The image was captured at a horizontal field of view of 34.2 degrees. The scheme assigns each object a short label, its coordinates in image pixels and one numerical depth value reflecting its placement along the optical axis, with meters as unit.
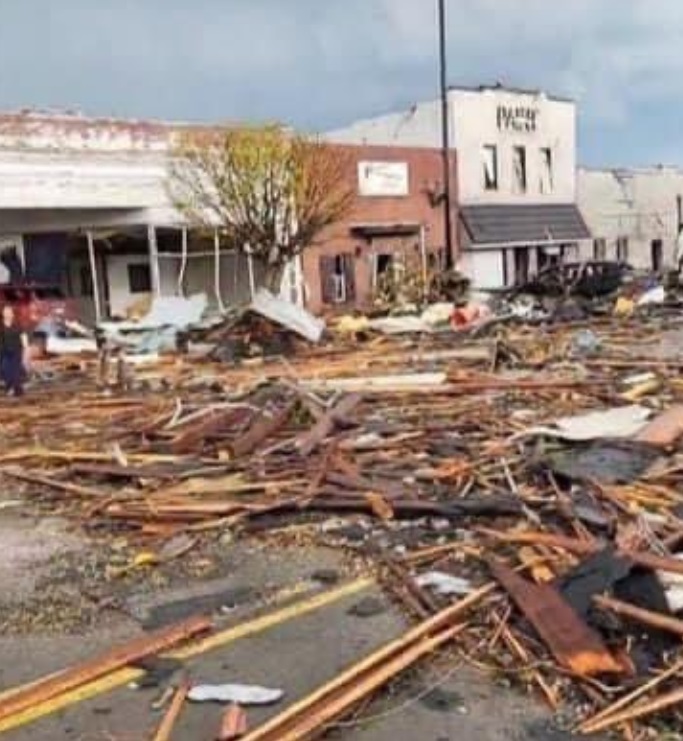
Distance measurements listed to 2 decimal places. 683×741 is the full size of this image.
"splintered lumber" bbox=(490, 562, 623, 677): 5.39
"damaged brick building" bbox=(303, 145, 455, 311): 37.06
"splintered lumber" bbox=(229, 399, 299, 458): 11.35
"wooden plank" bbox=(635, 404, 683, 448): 10.56
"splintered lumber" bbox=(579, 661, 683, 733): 4.95
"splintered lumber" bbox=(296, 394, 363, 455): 11.17
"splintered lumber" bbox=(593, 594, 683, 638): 5.64
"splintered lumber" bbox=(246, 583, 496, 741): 4.93
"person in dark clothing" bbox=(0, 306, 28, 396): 17.47
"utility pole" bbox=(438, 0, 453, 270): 41.38
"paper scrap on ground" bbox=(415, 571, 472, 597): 6.73
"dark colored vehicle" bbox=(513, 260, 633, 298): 33.28
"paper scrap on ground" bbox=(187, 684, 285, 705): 5.33
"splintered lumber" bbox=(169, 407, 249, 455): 11.70
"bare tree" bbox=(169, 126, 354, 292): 30.73
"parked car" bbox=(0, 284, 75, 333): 17.39
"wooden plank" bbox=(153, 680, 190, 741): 4.98
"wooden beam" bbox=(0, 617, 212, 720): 5.41
